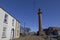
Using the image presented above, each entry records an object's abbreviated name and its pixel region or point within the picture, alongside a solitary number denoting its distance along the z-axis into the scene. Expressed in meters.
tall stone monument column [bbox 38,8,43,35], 18.79
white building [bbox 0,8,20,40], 7.77
